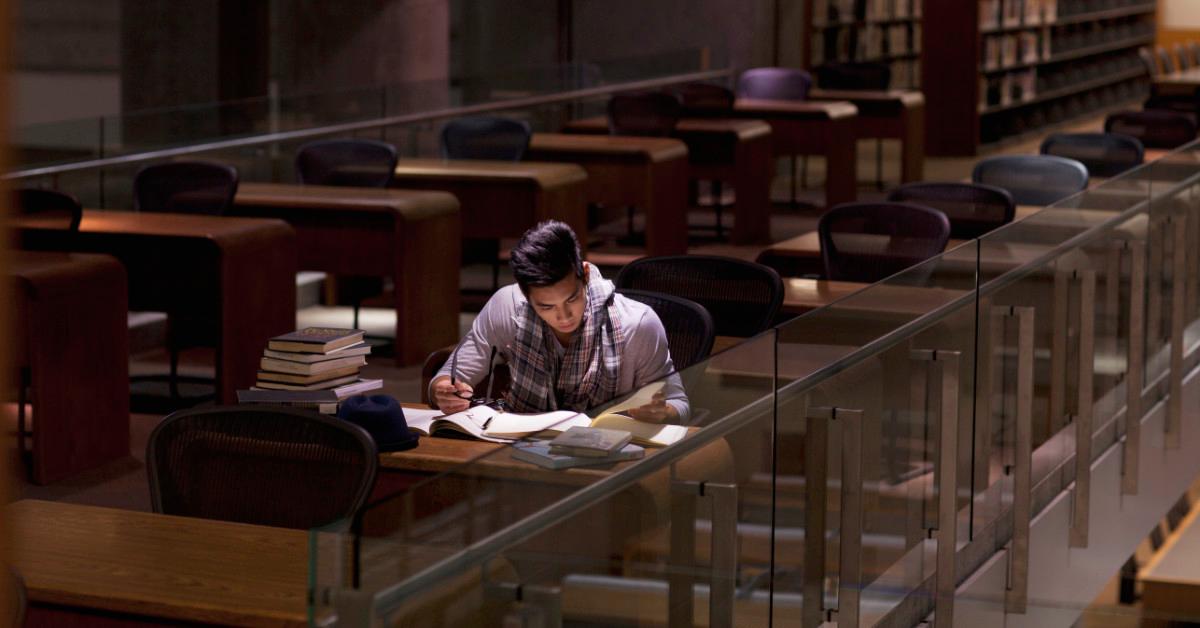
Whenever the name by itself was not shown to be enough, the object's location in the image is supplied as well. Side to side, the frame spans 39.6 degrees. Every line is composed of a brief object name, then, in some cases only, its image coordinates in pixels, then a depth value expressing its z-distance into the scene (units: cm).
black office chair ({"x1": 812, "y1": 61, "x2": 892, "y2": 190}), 1465
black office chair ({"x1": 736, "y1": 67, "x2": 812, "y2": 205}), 1368
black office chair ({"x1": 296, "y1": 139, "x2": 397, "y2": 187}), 864
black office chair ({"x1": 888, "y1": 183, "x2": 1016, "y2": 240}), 699
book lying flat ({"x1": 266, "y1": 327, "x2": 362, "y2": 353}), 408
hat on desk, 375
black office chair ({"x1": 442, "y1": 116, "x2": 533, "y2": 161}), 989
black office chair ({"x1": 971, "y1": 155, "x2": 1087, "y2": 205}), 793
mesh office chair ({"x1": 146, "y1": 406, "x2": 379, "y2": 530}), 331
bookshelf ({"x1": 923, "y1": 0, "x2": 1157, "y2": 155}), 1748
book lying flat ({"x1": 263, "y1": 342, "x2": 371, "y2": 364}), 407
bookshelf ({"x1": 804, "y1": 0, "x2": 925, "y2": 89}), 1620
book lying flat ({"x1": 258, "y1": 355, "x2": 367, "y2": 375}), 407
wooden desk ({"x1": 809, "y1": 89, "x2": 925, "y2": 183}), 1399
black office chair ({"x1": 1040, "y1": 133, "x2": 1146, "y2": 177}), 927
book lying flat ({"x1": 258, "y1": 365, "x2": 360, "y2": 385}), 407
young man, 412
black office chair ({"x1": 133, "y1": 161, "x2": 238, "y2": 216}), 759
